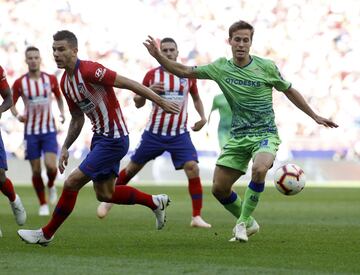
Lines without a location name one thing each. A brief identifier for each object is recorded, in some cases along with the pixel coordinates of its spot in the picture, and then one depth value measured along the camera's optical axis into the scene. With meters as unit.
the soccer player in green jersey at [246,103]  17.19
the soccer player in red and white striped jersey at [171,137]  23.28
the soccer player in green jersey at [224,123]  35.76
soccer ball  17.64
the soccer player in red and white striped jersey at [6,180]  18.48
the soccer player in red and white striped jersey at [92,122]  15.90
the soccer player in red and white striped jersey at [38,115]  28.56
